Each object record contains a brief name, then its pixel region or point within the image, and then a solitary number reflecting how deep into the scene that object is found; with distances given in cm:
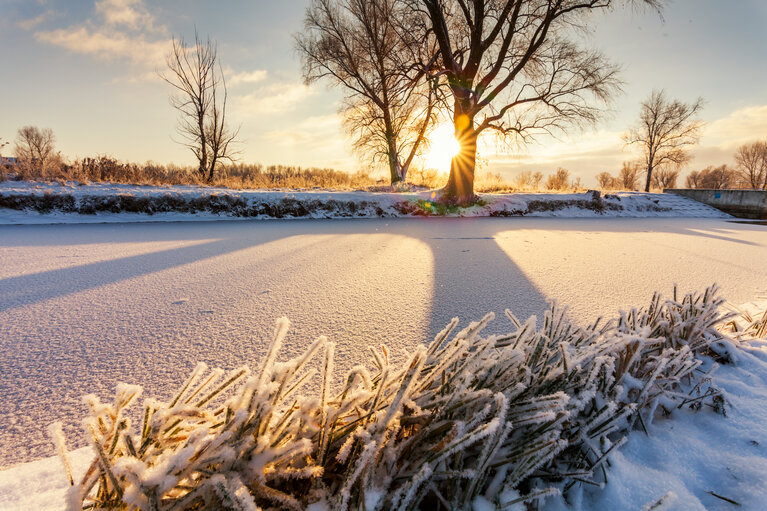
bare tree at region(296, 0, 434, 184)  1183
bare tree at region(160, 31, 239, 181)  1457
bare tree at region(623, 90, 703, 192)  2002
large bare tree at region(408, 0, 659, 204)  775
